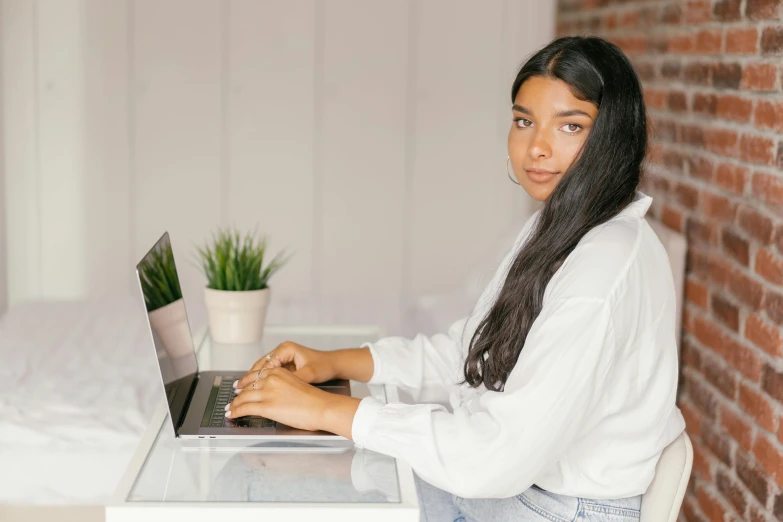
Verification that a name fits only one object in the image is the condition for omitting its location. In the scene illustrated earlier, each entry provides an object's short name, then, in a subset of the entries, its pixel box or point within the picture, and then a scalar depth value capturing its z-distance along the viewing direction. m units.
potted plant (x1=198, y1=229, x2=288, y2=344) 2.19
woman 1.37
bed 2.04
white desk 1.22
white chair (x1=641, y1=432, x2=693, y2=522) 1.49
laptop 1.49
